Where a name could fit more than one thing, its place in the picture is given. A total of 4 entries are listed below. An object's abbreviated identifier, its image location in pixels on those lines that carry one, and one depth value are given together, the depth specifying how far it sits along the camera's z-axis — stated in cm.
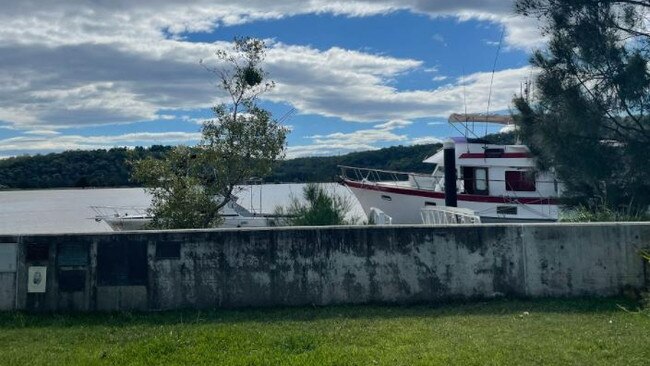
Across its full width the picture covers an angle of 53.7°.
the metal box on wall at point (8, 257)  871
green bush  1562
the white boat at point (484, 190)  2375
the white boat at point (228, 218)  2123
